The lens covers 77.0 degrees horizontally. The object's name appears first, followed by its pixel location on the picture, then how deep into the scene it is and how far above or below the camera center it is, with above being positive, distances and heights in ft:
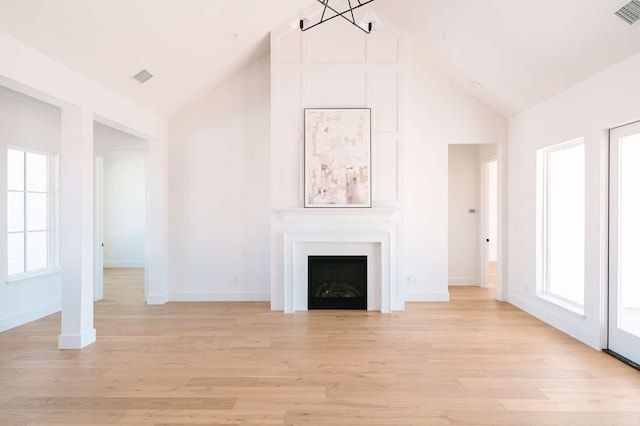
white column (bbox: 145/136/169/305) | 19.30 -0.59
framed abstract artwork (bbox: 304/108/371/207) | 17.81 +2.44
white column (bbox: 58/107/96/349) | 12.94 -0.37
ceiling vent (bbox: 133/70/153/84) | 14.65 +5.03
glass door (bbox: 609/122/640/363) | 11.84 -0.88
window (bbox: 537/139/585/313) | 14.76 -0.45
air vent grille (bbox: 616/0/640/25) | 9.71 +4.97
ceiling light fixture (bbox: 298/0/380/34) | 11.46 +5.52
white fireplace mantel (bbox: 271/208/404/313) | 17.70 -1.44
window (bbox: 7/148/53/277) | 15.80 -0.02
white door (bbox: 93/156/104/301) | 20.22 -1.09
